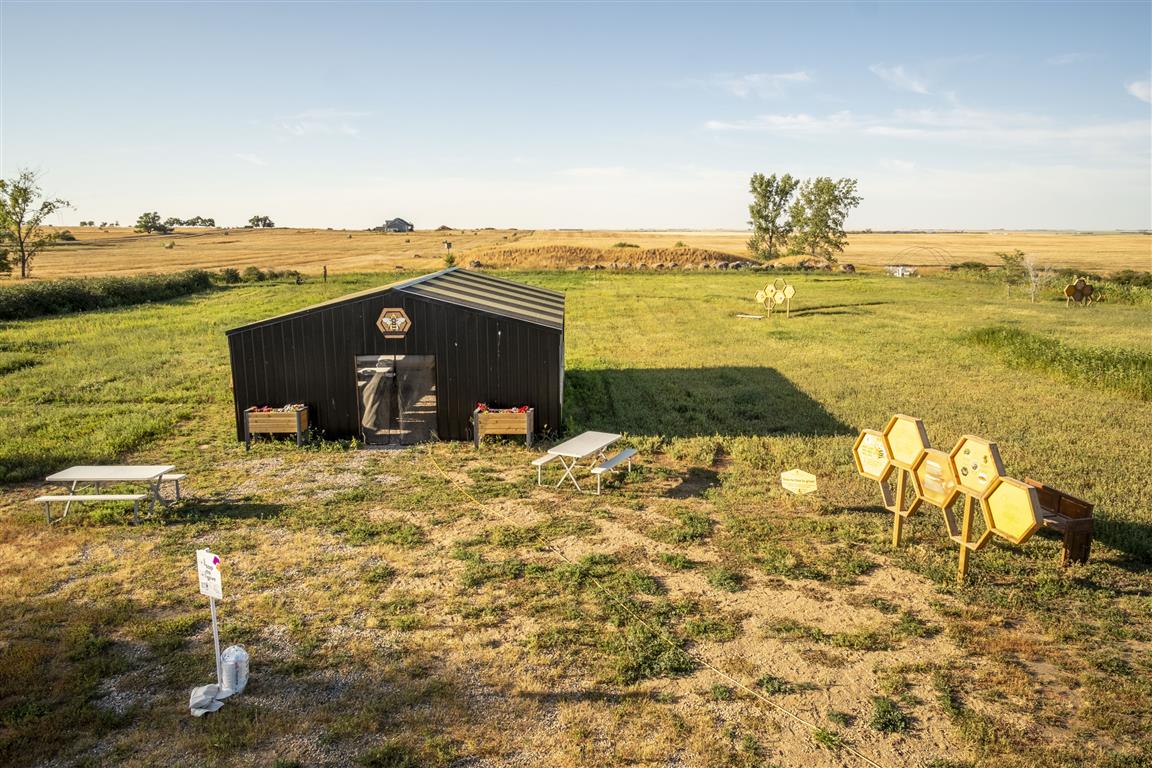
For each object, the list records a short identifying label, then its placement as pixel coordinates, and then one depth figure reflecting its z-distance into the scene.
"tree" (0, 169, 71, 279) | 60.31
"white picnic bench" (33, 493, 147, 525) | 11.59
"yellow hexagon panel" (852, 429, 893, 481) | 10.98
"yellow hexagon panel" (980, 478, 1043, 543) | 8.44
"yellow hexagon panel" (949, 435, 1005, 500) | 9.05
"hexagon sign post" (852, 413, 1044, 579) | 8.73
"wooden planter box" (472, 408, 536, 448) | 16.14
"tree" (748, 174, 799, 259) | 87.00
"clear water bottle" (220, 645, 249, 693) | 7.13
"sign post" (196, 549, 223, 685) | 6.99
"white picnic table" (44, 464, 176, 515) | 11.98
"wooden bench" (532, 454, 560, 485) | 13.49
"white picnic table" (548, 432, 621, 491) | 13.72
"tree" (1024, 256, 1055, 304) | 46.91
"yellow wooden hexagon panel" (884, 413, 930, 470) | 10.30
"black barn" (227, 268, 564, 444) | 16.38
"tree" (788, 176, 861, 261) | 79.25
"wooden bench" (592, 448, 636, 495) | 13.30
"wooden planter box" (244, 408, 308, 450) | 16.02
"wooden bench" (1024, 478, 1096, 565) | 10.14
